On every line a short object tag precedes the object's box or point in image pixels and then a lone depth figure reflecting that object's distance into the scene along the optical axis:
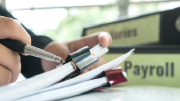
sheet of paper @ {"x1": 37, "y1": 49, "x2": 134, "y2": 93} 0.16
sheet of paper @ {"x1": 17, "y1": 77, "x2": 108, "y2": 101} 0.15
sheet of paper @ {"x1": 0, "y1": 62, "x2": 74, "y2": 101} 0.13
